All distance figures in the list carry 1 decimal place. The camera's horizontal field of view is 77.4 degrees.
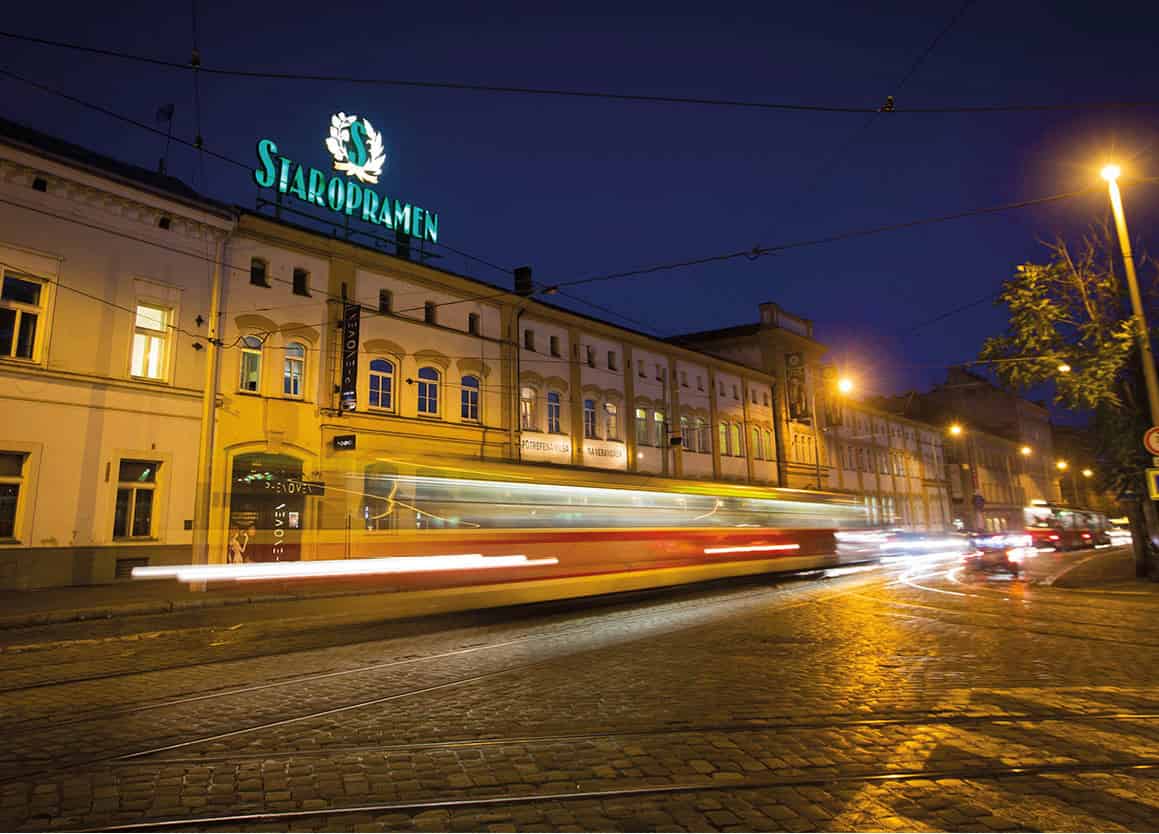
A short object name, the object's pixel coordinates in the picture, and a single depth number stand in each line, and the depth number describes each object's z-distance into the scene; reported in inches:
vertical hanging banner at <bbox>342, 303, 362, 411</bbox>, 896.9
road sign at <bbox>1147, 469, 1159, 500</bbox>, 524.1
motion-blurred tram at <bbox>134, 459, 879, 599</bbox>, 466.3
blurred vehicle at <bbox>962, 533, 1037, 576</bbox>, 969.5
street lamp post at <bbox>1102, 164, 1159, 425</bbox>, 572.7
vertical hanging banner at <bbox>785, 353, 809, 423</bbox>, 1839.3
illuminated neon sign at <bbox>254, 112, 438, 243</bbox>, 896.3
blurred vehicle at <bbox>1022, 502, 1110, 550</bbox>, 1747.0
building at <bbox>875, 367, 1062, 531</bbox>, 2807.6
